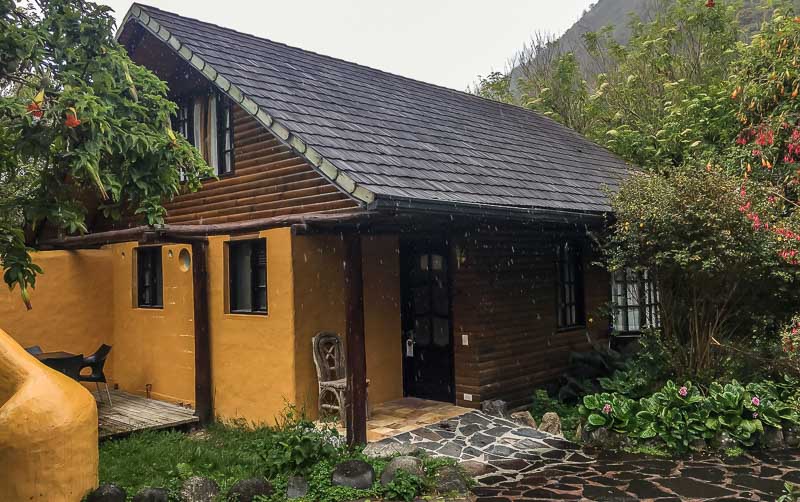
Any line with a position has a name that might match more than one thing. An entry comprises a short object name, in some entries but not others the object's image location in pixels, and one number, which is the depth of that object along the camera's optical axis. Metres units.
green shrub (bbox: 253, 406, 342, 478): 6.30
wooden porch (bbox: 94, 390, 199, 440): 8.45
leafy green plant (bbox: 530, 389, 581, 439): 8.84
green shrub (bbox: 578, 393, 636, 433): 7.66
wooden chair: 7.87
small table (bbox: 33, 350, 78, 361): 9.12
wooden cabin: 7.91
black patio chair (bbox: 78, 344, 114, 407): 9.28
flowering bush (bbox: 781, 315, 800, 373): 6.98
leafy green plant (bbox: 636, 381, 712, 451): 7.31
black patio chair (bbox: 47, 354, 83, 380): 8.96
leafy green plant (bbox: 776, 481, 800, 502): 4.97
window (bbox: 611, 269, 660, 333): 11.12
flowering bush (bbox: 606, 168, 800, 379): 7.95
